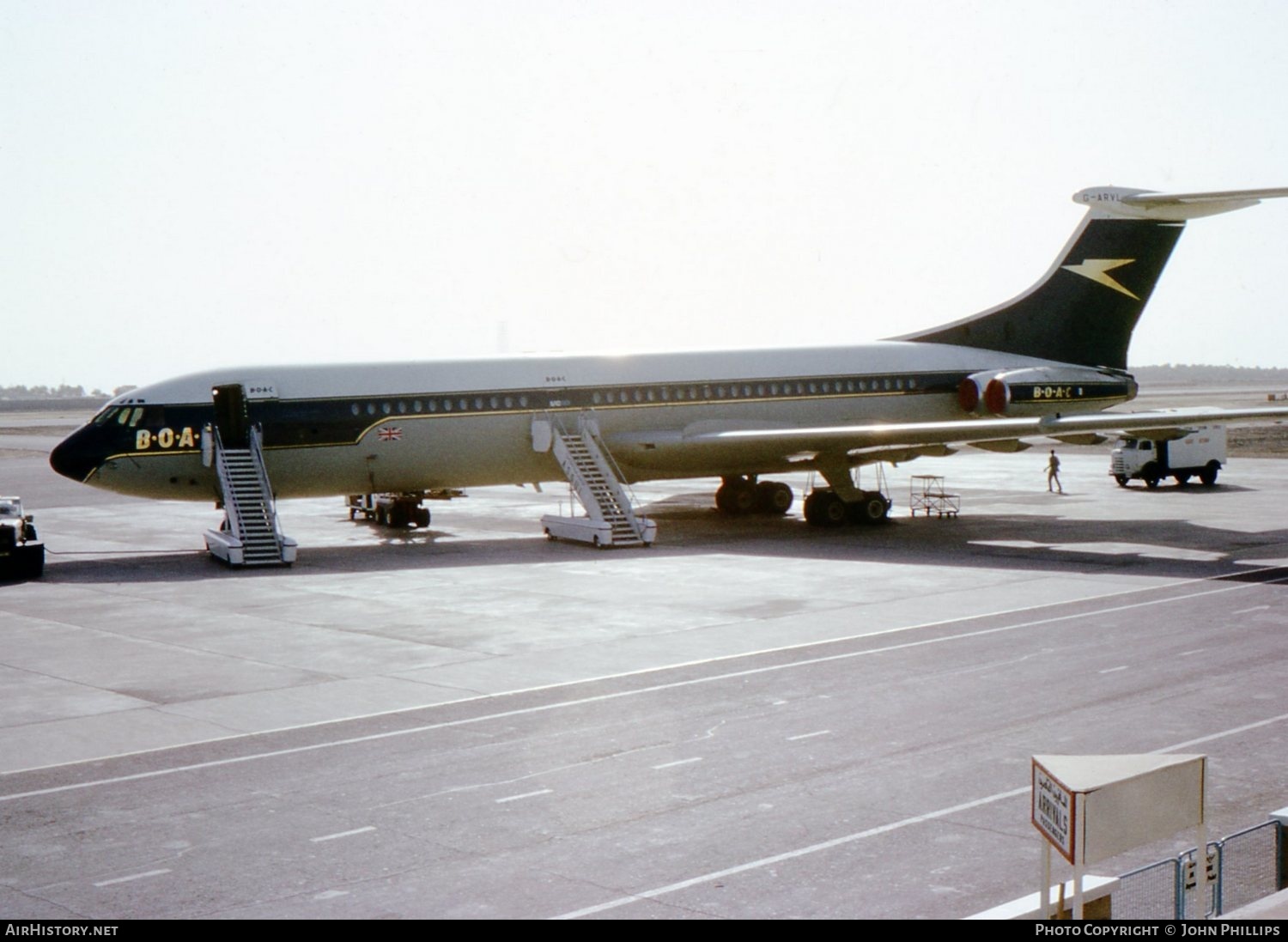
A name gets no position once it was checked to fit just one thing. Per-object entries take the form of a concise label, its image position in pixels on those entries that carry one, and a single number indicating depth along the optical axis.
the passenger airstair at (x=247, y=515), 30.94
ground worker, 48.11
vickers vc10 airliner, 32.91
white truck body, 48.66
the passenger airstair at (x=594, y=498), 33.75
